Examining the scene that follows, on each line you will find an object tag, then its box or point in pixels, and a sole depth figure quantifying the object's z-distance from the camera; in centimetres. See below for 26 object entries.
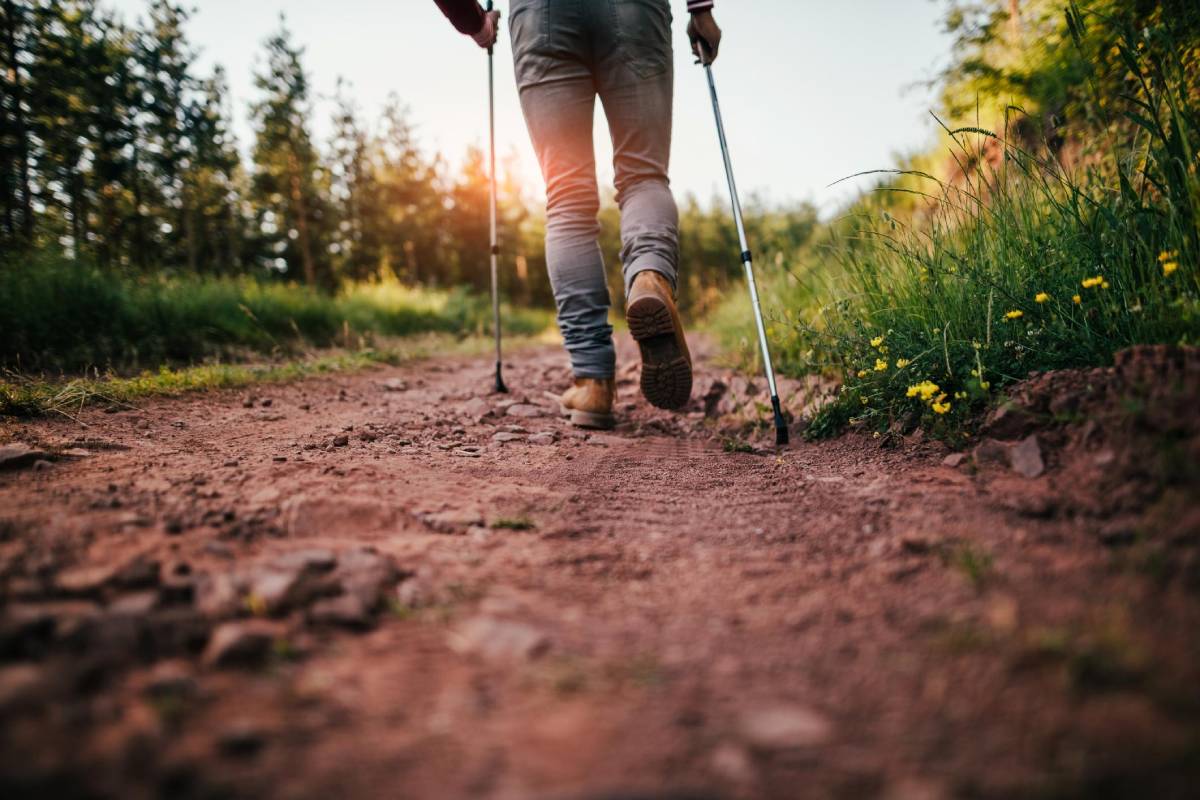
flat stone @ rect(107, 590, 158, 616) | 81
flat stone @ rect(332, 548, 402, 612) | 92
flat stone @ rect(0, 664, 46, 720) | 64
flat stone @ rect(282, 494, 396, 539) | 125
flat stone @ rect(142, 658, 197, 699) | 69
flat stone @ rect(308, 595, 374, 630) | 86
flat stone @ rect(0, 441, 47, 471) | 163
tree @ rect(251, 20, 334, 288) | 1733
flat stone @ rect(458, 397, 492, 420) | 286
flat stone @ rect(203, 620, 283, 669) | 76
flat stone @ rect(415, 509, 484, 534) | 131
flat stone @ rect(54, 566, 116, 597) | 87
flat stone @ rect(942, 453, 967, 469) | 157
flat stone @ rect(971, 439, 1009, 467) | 147
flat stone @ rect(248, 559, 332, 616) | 88
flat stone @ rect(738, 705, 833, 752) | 64
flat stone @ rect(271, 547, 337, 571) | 99
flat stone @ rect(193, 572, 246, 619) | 85
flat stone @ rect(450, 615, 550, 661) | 80
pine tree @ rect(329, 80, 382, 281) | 2059
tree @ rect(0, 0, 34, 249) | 996
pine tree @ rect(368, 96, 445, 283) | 2234
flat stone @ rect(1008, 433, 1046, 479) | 133
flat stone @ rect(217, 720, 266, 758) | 61
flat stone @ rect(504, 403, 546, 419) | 294
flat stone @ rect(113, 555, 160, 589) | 90
